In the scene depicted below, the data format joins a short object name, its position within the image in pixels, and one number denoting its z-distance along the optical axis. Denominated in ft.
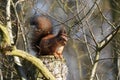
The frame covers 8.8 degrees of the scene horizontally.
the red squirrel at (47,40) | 32.19
